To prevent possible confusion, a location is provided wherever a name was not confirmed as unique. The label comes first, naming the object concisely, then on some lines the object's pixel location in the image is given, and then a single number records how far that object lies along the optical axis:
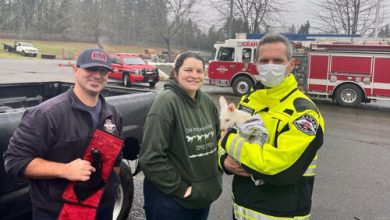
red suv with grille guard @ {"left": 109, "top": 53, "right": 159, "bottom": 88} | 21.00
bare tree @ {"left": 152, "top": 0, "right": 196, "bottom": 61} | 46.75
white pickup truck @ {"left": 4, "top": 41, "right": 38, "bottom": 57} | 51.44
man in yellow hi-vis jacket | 2.05
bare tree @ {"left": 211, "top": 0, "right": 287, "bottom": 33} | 31.59
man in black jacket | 2.06
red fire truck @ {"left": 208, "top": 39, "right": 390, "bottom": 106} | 15.49
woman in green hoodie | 2.38
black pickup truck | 2.62
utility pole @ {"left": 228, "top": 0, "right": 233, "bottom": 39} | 24.98
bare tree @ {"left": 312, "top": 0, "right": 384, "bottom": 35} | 31.19
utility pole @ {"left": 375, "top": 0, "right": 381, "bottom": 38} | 24.29
